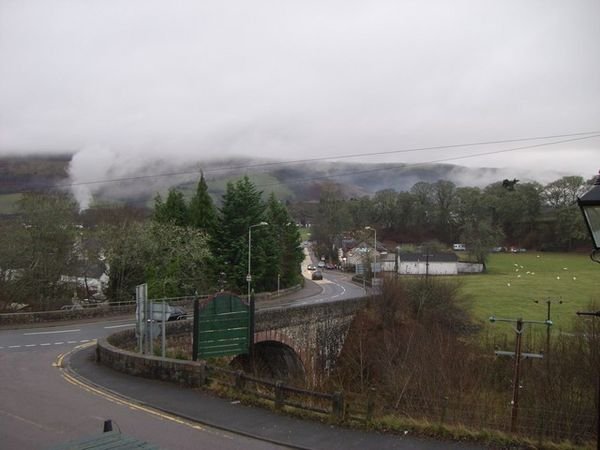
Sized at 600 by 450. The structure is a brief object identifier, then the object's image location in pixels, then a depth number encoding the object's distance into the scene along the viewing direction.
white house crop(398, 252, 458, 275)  112.88
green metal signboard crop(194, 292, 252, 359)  17.55
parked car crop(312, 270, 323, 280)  100.56
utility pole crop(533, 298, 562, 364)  29.97
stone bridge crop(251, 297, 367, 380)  29.38
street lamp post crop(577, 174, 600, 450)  5.79
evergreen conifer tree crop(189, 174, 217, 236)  61.31
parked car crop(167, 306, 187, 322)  34.94
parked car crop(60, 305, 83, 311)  40.38
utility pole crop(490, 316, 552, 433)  14.80
